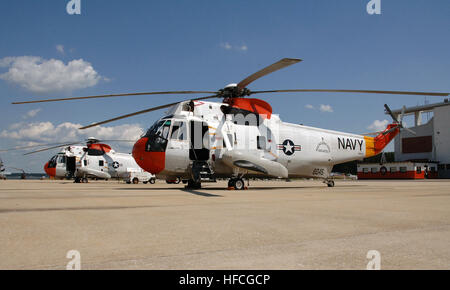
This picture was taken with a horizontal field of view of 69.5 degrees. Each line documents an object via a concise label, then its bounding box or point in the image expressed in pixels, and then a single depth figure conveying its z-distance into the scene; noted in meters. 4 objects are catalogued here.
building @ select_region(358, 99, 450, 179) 55.36
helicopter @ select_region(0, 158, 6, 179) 62.58
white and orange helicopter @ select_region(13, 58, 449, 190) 16.69
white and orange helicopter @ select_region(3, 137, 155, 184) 36.03
